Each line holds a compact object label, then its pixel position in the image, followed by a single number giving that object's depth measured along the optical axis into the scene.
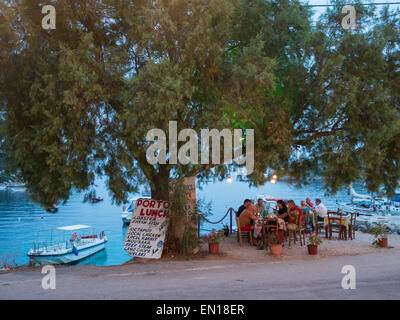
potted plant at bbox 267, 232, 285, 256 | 10.98
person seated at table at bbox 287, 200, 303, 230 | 12.42
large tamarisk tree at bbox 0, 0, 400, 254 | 8.86
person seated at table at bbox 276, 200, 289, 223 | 12.91
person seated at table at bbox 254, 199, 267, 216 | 14.42
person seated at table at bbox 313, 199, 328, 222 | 15.11
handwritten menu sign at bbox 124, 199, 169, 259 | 11.16
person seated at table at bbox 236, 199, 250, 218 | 13.09
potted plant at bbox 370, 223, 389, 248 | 12.18
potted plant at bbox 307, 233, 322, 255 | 10.96
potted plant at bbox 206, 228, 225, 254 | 11.48
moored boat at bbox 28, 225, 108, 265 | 27.88
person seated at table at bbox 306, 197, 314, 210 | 15.51
